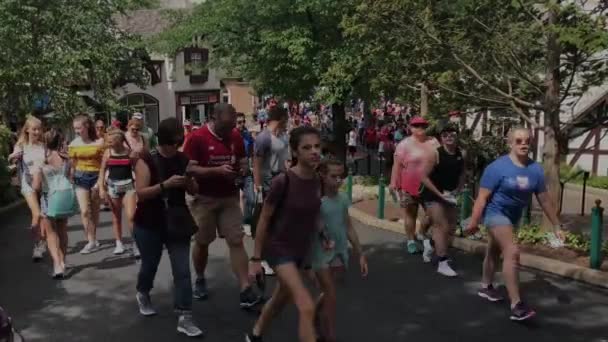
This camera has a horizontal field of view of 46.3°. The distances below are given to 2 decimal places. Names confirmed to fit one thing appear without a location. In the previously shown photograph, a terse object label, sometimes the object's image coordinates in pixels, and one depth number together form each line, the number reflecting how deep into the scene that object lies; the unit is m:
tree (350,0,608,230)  9.10
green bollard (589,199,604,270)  7.23
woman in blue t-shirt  5.85
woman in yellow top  8.34
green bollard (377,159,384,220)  10.80
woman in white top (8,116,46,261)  7.67
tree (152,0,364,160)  15.42
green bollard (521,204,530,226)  10.32
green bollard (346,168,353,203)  12.15
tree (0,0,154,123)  15.05
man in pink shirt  7.65
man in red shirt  5.93
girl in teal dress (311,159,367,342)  4.98
